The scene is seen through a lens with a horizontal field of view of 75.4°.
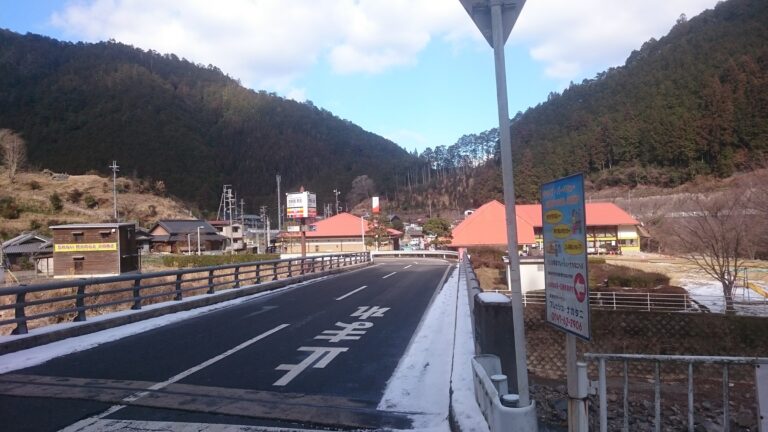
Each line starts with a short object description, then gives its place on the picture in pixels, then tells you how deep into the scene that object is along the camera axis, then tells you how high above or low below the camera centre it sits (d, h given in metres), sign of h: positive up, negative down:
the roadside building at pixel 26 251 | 47.84 -0.34
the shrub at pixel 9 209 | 59.91 +4.91
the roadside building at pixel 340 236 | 70.25 -0.05
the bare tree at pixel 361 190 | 149.84 +13.57
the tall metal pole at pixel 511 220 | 3.50 +0.06
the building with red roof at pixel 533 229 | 53.47 -0.15
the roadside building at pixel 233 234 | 83.62 +1.06
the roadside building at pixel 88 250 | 41.53 -0.40
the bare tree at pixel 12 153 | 76.12 +16.05
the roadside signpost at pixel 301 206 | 47.25 +3.00
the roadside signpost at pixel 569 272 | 2.89 -0.29
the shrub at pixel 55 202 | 66.25 +5.97
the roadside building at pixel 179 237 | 70.69 +0.70
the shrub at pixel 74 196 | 73.12 +7.62
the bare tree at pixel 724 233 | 25.97 -0.67
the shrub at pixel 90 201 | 74.62 +6.70
